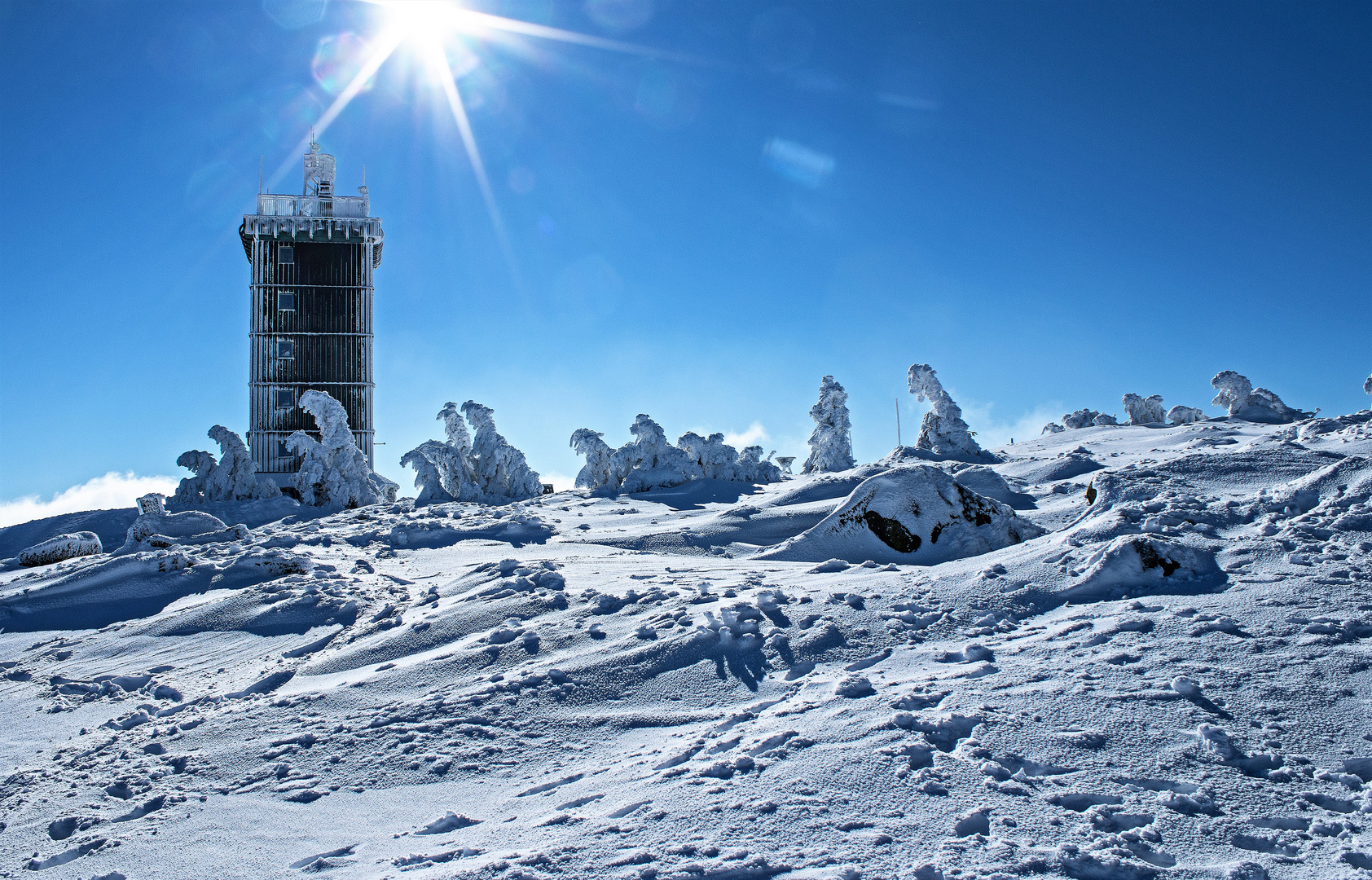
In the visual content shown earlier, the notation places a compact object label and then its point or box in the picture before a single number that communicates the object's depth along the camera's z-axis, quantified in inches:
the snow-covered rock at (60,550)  494.3
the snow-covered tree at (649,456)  791.7
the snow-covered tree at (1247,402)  965.8
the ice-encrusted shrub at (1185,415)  1061.6
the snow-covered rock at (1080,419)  1108.5
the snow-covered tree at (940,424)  863.7
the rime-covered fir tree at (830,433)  940.0
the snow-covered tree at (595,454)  817.5
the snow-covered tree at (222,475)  828.6
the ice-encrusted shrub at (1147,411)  1096.2
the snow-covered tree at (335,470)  815.7
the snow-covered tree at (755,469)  845.2
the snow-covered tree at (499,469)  827.4
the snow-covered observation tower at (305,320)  1133.1
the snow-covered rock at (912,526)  335.6
